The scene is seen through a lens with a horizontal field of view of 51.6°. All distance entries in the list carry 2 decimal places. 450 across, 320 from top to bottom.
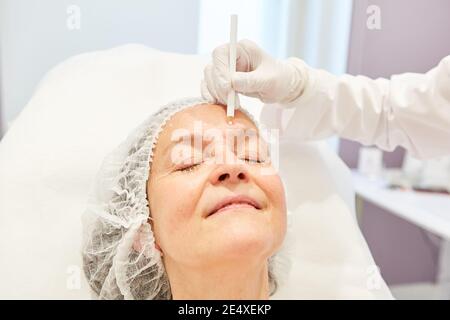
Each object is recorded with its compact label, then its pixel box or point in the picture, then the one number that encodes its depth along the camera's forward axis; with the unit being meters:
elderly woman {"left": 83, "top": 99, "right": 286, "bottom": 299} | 0.84
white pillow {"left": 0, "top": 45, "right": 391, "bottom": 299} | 1.02
